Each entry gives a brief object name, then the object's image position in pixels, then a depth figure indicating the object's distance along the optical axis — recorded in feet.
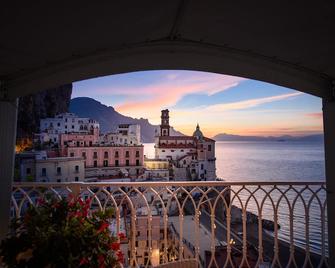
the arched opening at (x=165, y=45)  4.91
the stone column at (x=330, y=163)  7.65
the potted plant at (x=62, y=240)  3.57
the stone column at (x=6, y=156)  7.08
